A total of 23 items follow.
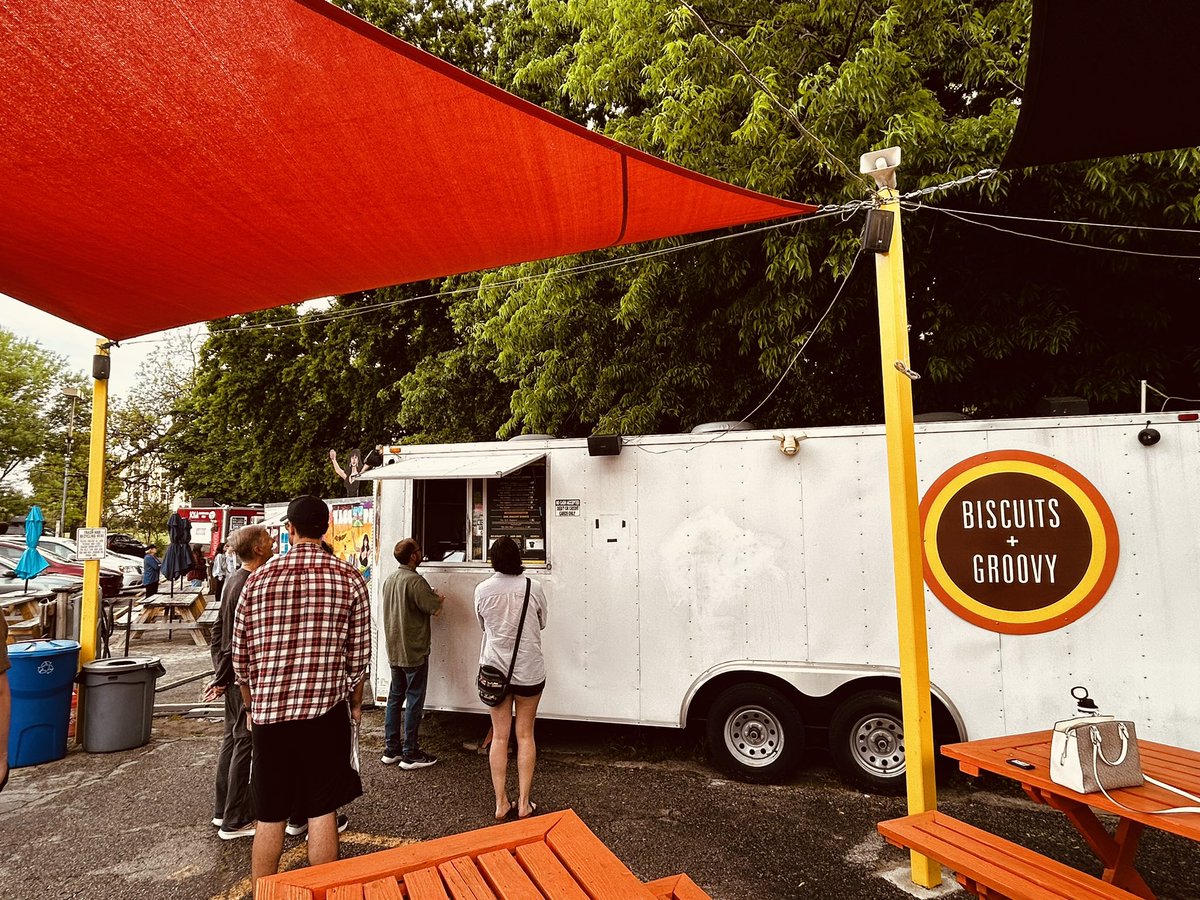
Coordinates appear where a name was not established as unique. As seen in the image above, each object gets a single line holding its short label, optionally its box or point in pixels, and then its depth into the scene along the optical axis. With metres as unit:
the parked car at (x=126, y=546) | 28.50
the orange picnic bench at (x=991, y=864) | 2.41
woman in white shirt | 4.41
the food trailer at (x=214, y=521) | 18.78
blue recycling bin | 5.57
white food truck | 4.58
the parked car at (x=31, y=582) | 12.29
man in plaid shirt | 3.12
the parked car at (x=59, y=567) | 14.05
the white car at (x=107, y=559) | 15.92
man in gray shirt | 4.34
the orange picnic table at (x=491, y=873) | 2.12
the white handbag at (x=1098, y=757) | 2.71
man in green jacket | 5.46
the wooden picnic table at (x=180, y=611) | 11.70
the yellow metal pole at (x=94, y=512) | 6.20
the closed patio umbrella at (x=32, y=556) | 10.04
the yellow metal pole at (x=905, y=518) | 3.58
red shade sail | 2.42
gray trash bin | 5.97
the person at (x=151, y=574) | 14.09
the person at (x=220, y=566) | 13.92
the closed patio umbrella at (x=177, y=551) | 14.45
